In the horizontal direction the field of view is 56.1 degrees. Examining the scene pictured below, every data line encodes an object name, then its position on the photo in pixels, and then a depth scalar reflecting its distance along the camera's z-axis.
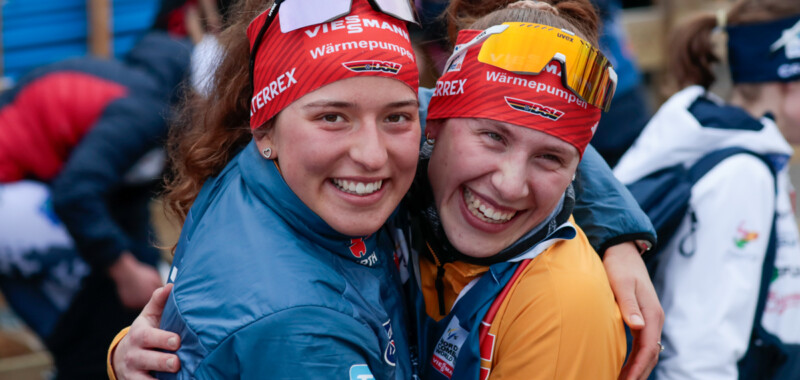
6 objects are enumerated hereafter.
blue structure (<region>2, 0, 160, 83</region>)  5.46
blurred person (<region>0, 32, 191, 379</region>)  3.77
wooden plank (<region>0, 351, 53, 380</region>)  5.11
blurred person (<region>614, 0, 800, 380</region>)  2.68
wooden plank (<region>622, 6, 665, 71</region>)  7.95
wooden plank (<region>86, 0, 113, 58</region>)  5.47
